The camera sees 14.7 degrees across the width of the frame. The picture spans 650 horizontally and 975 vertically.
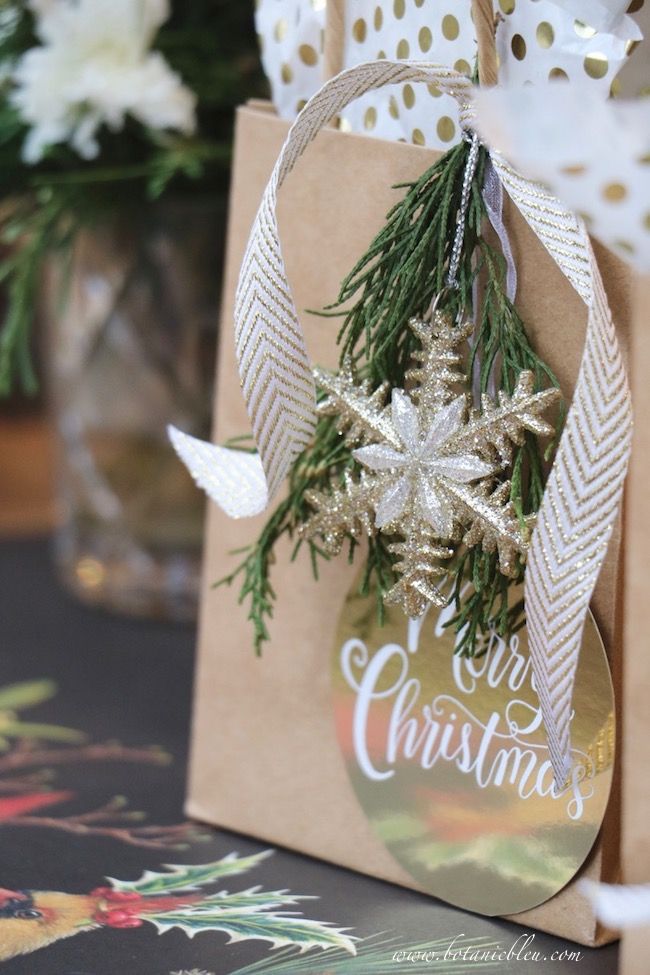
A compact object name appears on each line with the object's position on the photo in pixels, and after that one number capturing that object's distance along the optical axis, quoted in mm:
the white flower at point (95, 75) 772
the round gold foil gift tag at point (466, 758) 600
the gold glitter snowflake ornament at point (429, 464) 587
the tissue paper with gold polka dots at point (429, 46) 584
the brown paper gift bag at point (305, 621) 600
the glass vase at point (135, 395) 840
